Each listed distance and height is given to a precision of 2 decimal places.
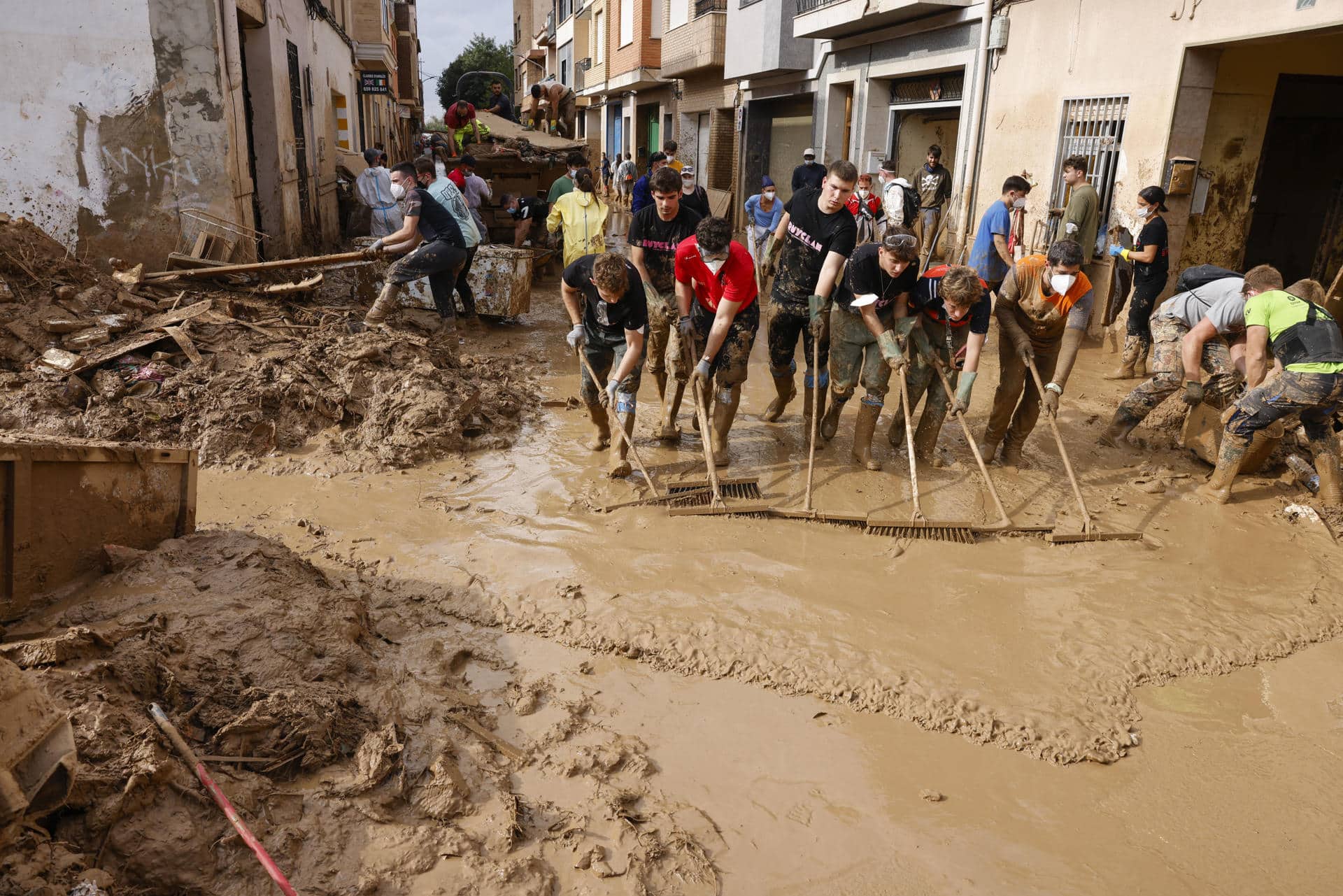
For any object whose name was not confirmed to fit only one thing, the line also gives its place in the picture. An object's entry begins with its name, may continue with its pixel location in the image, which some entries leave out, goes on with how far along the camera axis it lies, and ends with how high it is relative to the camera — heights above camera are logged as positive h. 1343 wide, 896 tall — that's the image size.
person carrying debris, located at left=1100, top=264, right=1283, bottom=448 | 5.40 -0.75
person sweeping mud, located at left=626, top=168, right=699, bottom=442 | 5.73 -0.42
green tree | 54.84 +8.62
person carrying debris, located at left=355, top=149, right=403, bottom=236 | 10.51 -0.03
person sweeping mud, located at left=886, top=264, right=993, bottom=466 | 5.00 -0.71
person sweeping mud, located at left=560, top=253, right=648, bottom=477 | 5.11 -0.72
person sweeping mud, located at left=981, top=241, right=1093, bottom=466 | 5.26 -0.67
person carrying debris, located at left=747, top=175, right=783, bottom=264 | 10.84 -0.02
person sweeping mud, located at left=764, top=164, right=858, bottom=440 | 5.47 -0.34
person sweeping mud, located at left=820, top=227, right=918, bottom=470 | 5.16 -0.64
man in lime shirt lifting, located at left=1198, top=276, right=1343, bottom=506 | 4.79 -0.80
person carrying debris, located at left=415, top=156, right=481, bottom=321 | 8.20 +0.03
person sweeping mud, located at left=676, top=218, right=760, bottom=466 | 5.17 -0.62
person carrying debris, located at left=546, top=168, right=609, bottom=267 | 8.54 -0.13
